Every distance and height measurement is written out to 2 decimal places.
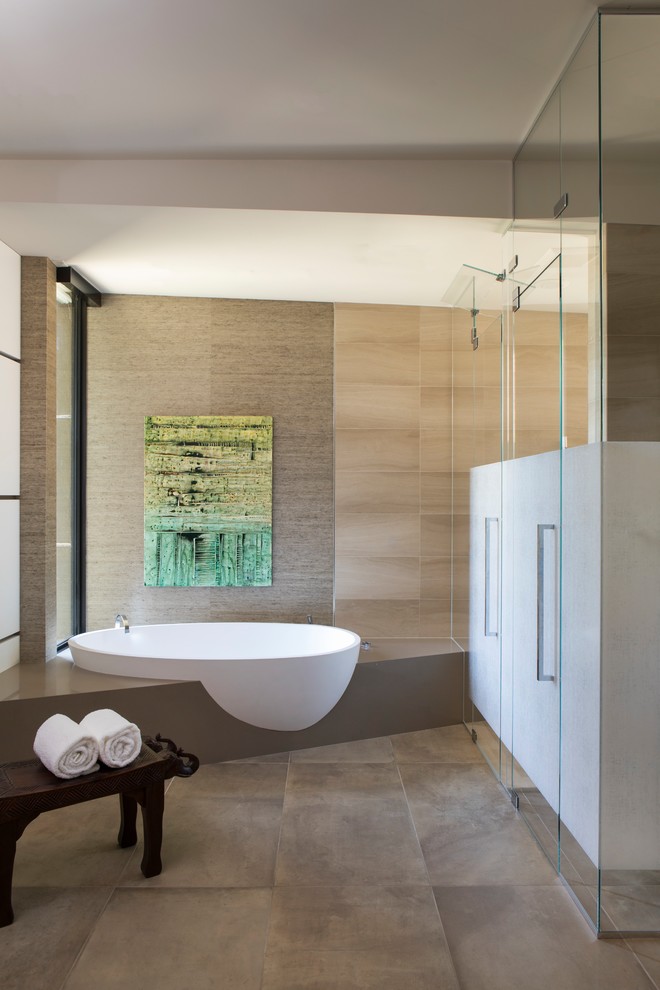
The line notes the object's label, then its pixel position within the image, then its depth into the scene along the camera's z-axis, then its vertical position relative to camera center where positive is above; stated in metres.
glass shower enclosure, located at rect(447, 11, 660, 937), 2.22 +0.06
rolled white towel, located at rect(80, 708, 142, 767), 2.47 -0.80
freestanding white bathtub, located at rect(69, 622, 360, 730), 3.56 -0.85
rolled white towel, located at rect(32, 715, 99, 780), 2.38 -0.80
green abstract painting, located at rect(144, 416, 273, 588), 4.79 -0.02
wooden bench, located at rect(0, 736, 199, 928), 2.26 -0.93
